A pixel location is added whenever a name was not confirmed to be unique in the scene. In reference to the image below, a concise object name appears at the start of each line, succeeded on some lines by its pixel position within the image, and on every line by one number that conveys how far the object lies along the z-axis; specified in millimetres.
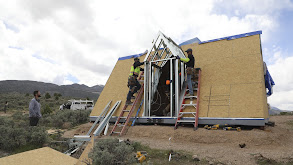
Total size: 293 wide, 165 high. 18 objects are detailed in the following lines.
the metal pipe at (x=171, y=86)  6797
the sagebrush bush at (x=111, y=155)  2984
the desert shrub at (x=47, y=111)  16172
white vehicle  19356
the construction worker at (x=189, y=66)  6742
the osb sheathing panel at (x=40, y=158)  3175
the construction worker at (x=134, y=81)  7625
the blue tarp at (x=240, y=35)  6856
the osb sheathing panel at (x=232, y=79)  5730
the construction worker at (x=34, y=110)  6320
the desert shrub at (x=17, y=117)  11312
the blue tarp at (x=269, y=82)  7312
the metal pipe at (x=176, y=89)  6652
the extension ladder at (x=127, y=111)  6844
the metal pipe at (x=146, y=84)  7305
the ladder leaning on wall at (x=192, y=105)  6149
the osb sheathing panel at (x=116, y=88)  8719
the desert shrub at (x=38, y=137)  5102
